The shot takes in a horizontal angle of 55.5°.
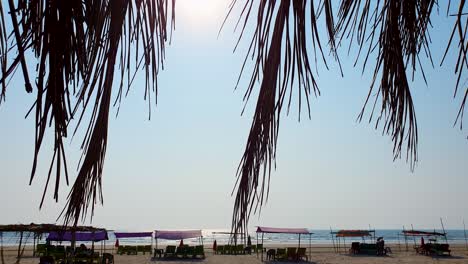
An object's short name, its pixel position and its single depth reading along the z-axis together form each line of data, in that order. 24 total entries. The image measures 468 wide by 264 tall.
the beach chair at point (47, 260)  18.36
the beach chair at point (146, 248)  29.82
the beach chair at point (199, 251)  26.08
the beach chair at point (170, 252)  26.44
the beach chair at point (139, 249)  30.01
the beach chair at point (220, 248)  30.05
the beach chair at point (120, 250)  30.06
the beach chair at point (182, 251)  26.00
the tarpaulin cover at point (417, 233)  30.49
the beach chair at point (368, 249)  28.88
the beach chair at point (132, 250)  29.85
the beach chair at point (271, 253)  25.27
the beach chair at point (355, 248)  29.29
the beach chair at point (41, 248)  26.45
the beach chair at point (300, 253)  24.72
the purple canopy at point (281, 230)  28.00
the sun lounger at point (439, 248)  27.84
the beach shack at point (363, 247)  28.42
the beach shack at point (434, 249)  27.97
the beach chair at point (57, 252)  21.15
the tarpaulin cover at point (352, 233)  30.02
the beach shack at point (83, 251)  18.65
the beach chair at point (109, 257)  20.39
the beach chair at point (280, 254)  24.96
